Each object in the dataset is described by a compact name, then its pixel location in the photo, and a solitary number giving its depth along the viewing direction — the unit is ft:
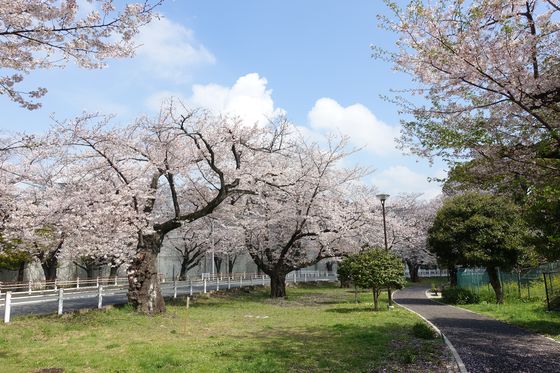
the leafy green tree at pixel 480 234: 63.82
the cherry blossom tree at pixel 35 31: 18.03
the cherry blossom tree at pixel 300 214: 78.07
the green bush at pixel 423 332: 35.45
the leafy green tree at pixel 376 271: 58.59
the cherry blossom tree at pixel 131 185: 48.57
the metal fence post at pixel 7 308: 40.75
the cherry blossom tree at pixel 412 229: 126.82
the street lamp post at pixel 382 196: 68.78
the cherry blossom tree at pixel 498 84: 24.18
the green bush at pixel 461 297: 69.56
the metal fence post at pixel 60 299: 46.90
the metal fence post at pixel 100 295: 52.95
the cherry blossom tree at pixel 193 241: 92.48
